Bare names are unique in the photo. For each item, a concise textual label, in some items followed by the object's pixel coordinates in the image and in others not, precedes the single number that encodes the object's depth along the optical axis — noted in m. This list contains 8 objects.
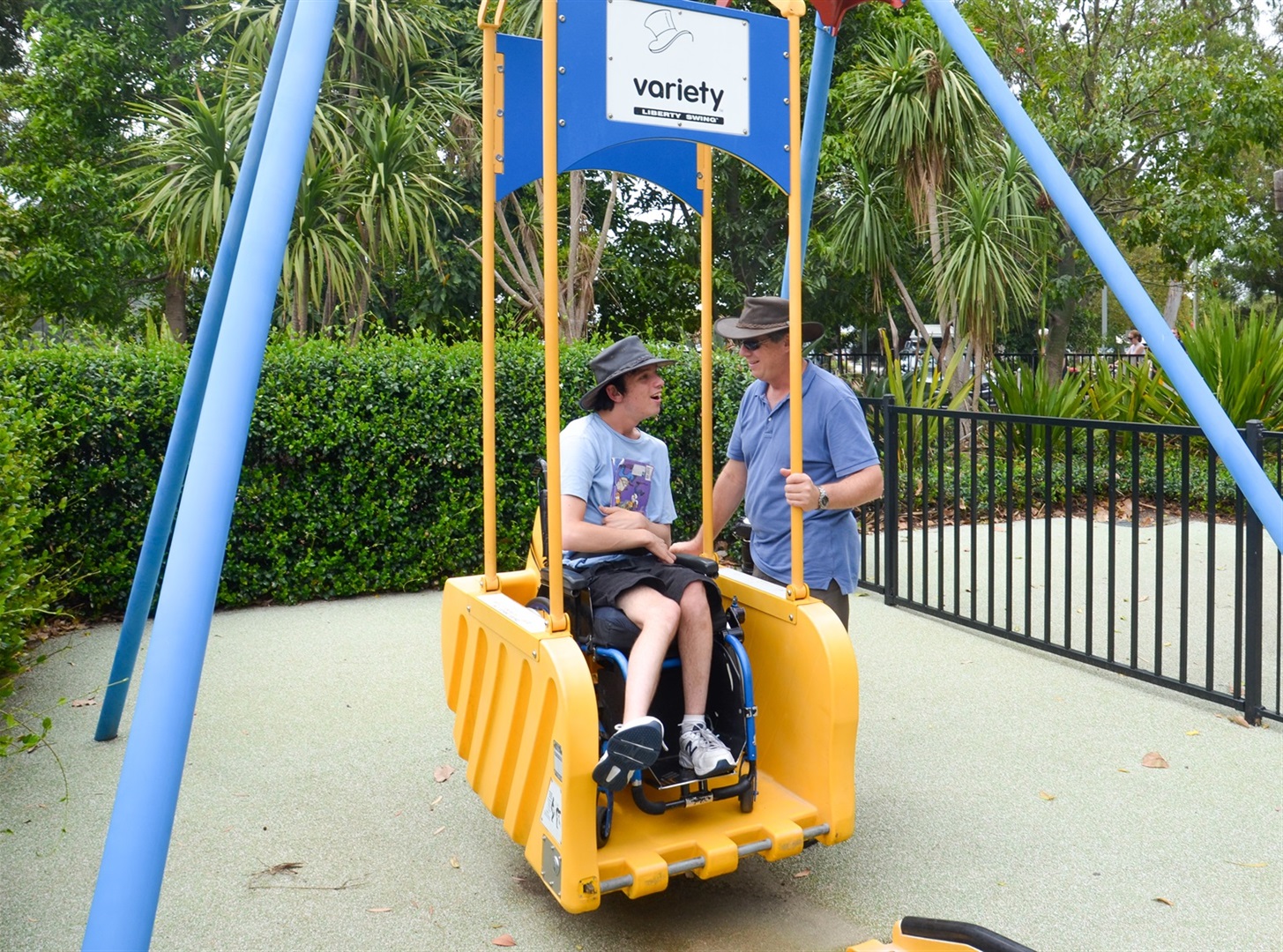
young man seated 2.77
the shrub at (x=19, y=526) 3.88
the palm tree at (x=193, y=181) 8.86
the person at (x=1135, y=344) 23.95
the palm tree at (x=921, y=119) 10.94
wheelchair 2.90
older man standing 3.37
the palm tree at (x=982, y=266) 10.78
